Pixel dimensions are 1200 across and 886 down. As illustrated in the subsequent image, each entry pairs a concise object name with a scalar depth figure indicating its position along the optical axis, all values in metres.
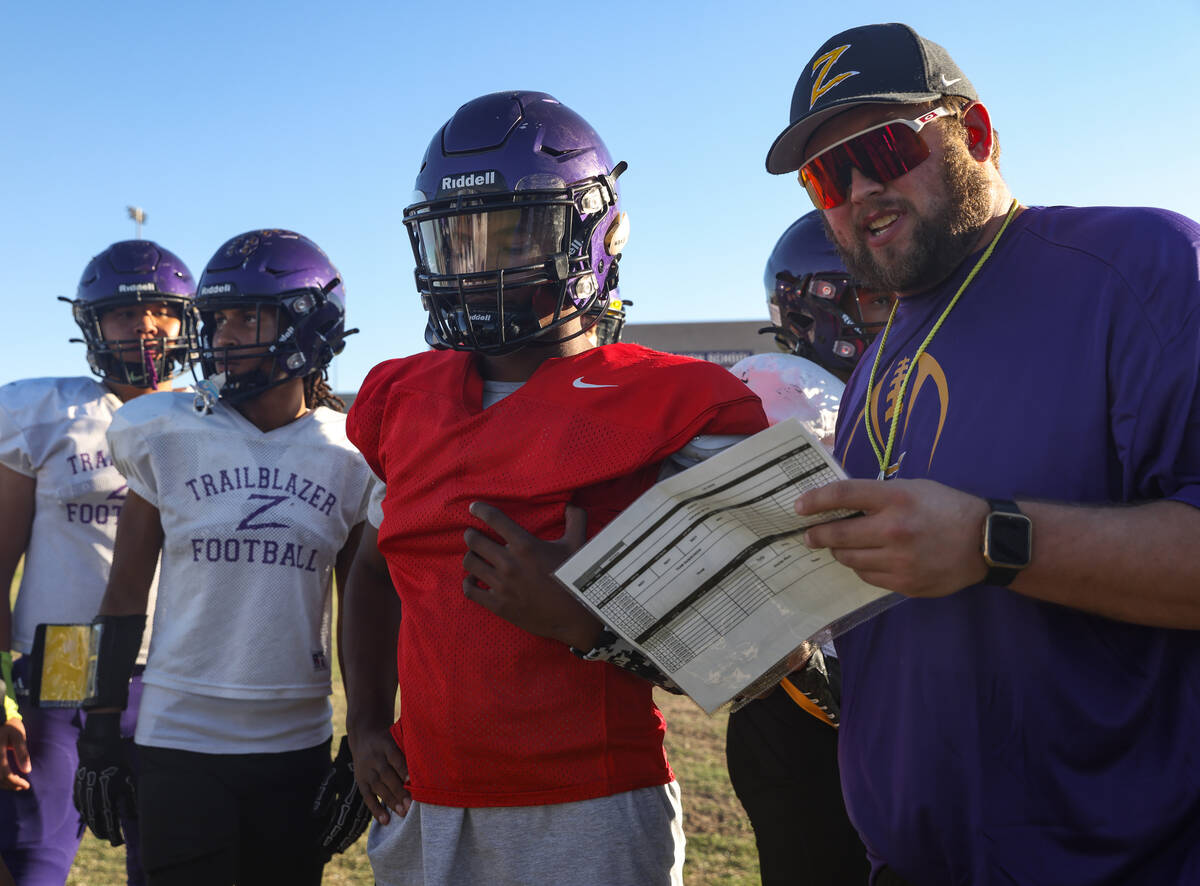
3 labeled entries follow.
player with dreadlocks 2.84
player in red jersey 1.87
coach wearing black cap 1.31
